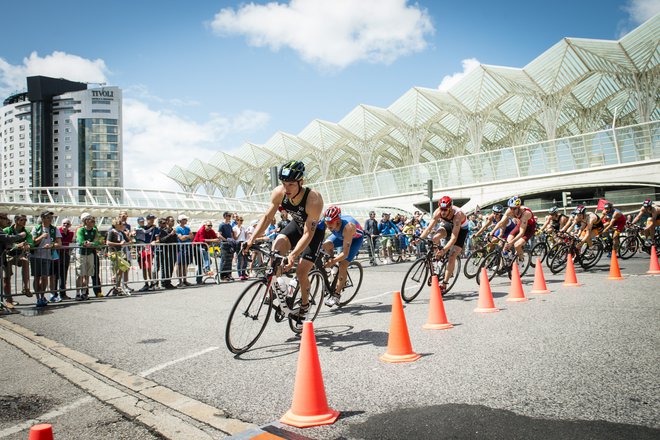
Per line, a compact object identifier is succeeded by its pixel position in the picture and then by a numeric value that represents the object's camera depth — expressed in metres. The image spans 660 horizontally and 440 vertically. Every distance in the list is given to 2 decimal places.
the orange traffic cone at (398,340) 4.32
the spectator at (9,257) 8.81
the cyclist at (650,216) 14.98
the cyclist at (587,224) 12.22
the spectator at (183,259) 12.46
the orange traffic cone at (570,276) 9.42
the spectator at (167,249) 12.16
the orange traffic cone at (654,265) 10.93
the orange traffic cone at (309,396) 2.93
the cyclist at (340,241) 7.37
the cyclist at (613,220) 14.09
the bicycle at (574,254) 11.80
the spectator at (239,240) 13.85
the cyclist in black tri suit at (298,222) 5.00
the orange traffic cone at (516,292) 7.70
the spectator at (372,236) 18.17
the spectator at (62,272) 9.93
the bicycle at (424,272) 7.94
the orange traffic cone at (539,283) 8.65
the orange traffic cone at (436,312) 5.74
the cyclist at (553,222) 13.31
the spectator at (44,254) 9.47
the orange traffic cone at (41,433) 1.87
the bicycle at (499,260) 10.26
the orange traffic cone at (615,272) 10.06
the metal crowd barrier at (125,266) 9.25
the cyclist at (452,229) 8.50
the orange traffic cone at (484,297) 6.79
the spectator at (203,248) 13.06
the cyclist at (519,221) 10.16
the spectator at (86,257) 10.41
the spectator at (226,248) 13.45
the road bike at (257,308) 4.67
